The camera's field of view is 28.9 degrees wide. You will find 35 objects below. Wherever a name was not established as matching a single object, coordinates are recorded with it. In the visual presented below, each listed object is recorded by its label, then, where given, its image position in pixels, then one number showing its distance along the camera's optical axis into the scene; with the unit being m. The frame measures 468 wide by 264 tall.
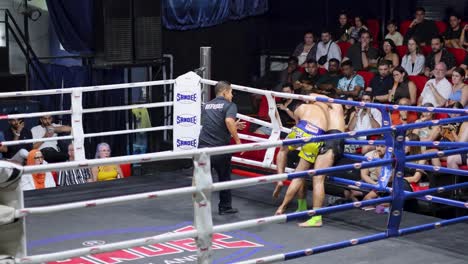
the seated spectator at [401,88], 10.77
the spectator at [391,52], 11.84
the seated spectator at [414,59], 11.65
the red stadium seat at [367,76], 11.94
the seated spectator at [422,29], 12.42
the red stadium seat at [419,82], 11.09
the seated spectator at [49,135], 10.86
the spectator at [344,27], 13.69
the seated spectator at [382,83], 11.12
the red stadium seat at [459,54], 11.55
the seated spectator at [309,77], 12.46
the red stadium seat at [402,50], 12.40
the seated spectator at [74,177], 9.78
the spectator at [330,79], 11.98
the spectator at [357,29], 13.37
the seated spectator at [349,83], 11.59
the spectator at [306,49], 13.47
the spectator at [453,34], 11.94
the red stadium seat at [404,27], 13.27
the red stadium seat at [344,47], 13.28
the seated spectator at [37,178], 9.66
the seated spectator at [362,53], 12.59
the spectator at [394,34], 12.82
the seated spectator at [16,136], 10.78
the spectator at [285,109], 10.98
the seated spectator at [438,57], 11.29
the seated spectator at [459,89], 10.13
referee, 7.99
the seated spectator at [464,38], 11.87
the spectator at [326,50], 13.12
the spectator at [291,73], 12.94
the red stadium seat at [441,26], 12.78
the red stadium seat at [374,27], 14.09
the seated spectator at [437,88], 10.39
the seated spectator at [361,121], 10.02
